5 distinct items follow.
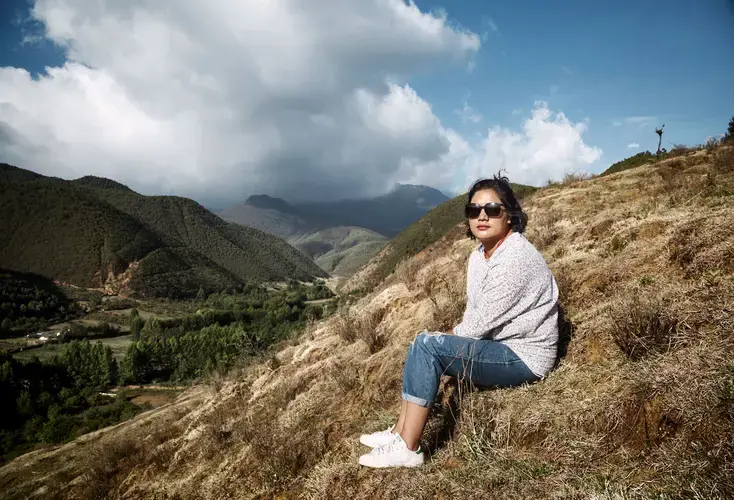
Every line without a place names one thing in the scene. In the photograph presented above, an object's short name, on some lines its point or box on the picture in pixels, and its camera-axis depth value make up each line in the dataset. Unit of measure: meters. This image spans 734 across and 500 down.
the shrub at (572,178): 15.87
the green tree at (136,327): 101.44
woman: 2.84
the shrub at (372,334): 6.25
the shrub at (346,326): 7.54
